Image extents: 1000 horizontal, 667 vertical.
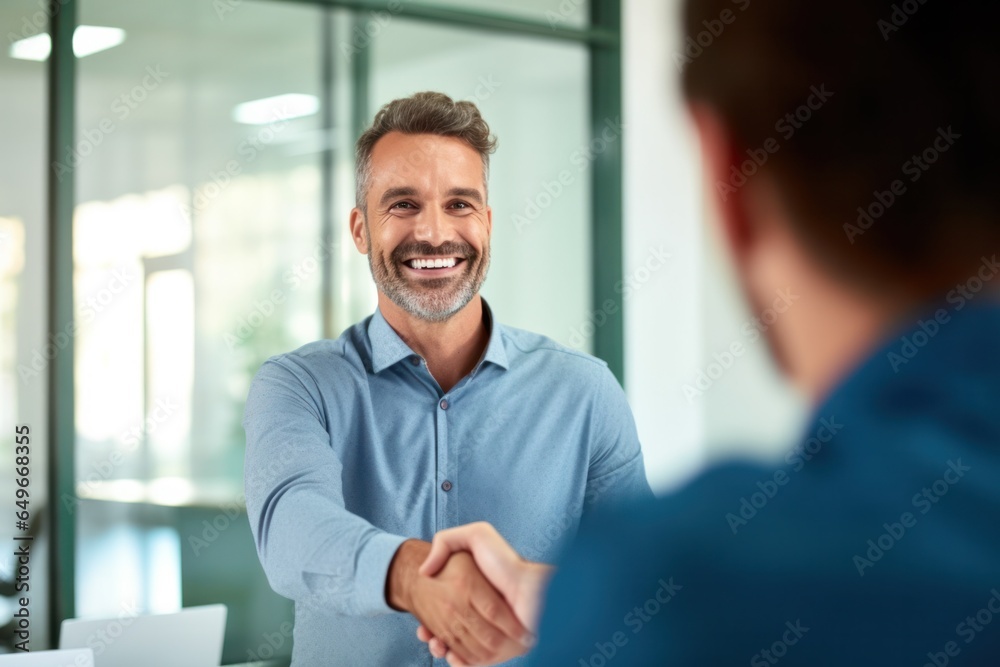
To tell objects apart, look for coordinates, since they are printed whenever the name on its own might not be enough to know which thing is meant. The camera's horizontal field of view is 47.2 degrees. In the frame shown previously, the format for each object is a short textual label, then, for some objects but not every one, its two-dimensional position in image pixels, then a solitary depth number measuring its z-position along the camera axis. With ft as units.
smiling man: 6.54
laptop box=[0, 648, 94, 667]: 6.53
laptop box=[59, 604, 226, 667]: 7.88
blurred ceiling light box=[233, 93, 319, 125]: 13.37
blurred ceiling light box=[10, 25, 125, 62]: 11.93
